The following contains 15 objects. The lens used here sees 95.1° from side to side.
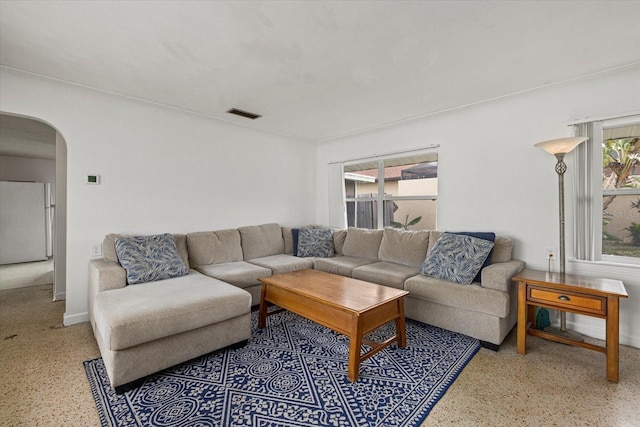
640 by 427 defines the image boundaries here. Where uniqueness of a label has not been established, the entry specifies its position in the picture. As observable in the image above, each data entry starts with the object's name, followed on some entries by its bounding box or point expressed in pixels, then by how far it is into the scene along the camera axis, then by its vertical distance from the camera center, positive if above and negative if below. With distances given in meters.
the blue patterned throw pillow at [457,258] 2.69 -0.44
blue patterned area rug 1.63 -1.12
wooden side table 1.96 -0.65
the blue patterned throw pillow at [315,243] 4.06 -0.42
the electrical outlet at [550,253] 2.77 -0.40
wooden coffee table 2.01 -0.71
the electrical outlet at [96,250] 2.96 -0.36
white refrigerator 5.70 -0.13
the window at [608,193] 2.54 +0.16
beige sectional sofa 1.89 -0.65
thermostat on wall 2.90 +0.36
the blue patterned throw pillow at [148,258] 2.62 -0.41
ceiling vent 3.56 +1.25
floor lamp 2.40 +0.31
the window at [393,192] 3.86 +0.30
